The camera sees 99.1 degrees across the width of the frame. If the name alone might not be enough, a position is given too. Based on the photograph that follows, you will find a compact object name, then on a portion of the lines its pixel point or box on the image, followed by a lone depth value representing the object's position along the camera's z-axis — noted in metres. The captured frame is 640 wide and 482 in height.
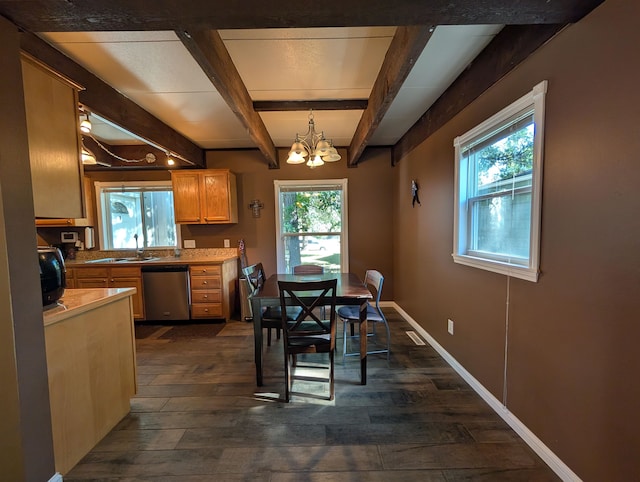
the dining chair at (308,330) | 2.00
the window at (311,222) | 4.34
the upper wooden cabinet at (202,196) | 3.97
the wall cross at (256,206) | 4.29
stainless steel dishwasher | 3.69
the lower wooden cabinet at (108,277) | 3.66
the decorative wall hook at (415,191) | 3.28
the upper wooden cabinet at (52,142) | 1.35
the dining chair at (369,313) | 2.56
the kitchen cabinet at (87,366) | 1.44
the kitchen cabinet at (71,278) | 3.63
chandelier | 2.48
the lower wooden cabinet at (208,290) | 3.72
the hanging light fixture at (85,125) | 2.15
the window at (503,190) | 1.53
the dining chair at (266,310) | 2.41
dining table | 2.21
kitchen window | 4.26
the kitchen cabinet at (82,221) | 3.99
